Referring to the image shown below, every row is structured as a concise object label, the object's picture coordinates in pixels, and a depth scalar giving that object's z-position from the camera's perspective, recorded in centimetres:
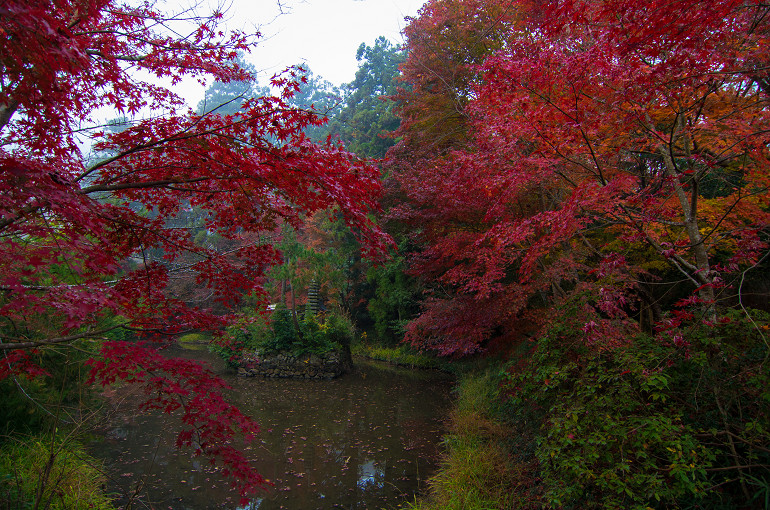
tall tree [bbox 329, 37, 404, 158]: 1927
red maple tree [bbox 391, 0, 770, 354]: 290
